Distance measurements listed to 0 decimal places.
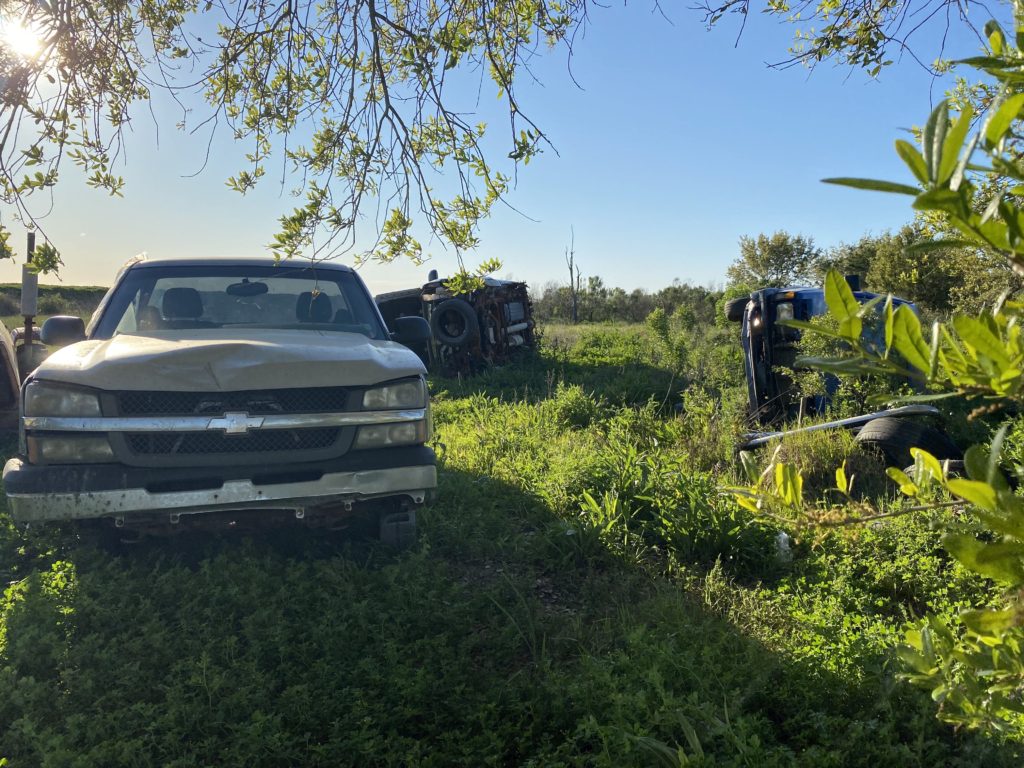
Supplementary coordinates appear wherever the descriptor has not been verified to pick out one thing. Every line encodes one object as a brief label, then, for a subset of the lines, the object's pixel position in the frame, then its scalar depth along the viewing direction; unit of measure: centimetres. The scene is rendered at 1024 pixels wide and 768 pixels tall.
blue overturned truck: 579
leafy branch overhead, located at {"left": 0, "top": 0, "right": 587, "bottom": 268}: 294
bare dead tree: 2956
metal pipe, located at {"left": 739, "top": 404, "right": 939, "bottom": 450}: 465
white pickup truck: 324
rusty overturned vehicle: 1195
